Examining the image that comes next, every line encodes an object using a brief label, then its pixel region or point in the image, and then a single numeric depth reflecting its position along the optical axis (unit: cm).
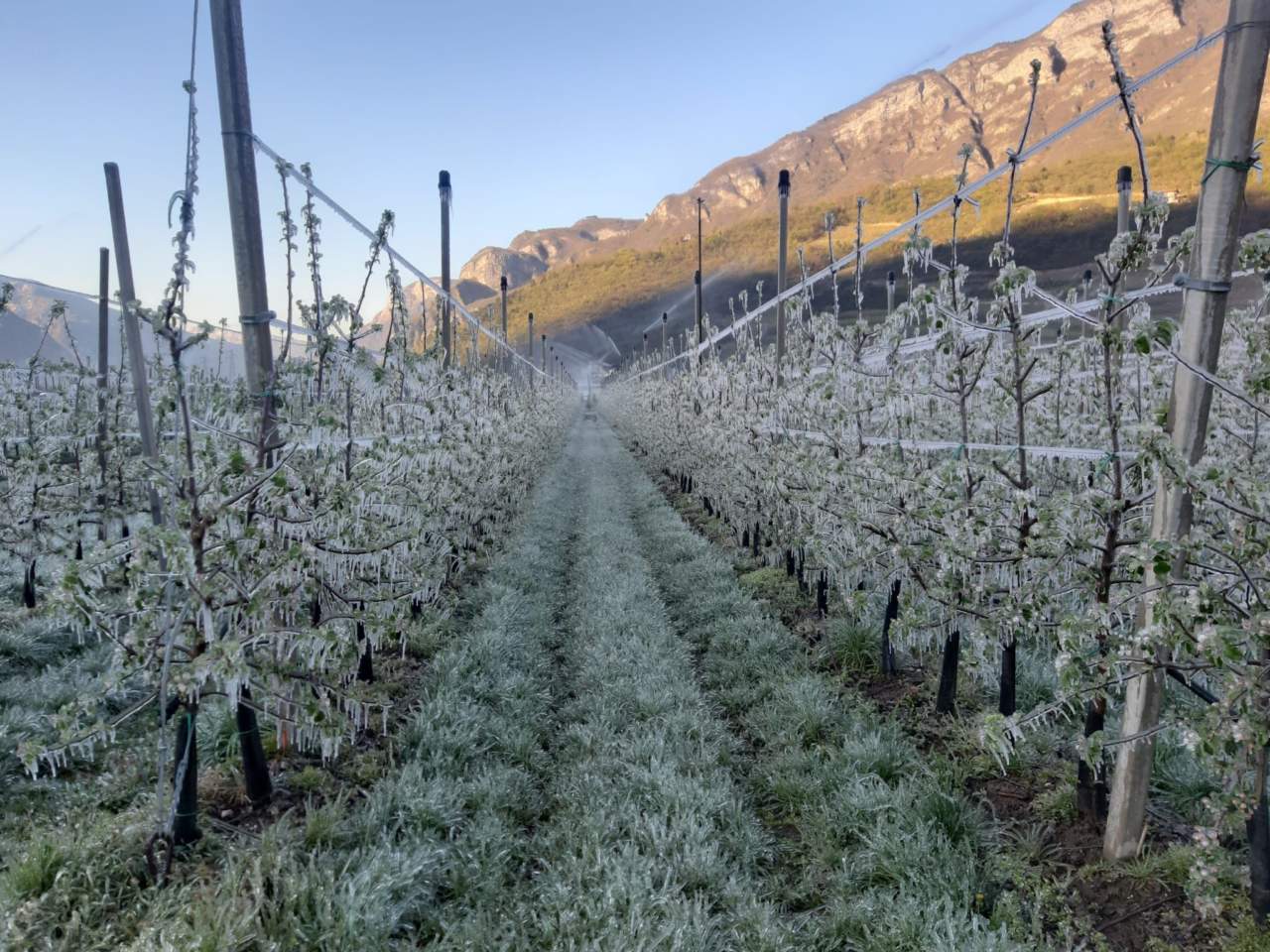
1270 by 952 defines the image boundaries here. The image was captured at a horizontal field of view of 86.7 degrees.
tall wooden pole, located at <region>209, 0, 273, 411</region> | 359
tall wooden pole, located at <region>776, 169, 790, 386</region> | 882
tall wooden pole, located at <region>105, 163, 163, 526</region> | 507
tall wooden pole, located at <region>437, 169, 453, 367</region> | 1036
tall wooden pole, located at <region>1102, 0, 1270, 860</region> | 237
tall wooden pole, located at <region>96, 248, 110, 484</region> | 827
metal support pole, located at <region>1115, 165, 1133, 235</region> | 531
